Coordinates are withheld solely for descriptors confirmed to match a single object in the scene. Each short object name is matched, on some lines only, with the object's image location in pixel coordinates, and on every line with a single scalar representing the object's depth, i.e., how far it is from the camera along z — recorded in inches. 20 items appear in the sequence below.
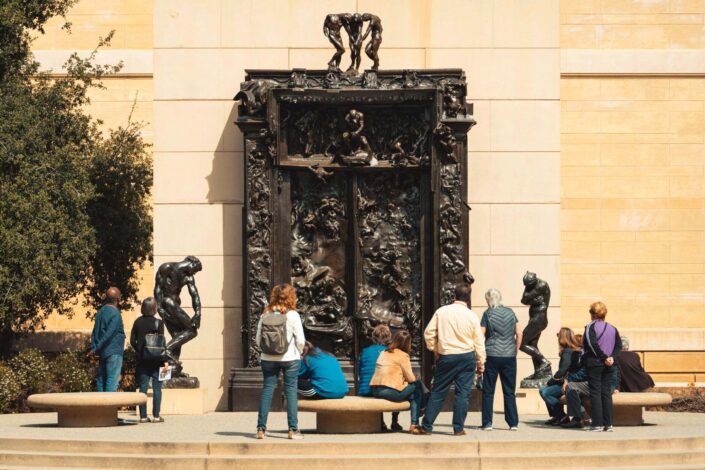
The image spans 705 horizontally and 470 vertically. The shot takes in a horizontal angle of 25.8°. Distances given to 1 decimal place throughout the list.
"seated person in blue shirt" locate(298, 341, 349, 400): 781.9
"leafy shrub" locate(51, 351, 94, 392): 1099.9
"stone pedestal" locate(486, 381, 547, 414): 960.4
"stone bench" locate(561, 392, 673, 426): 831.1
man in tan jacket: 774.5
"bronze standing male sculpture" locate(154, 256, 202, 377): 952.9
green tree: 1157.1
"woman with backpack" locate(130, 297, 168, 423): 867.4
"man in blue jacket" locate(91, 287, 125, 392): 865.5
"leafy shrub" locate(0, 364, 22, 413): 1058.7
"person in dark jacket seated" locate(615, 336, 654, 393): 872.9
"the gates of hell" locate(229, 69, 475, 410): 979.3
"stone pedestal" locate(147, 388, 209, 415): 954.7
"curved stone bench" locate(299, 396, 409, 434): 768.9
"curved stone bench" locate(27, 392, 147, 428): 817.5
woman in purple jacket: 799.1
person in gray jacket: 805.2
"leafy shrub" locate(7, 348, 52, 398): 1092.5
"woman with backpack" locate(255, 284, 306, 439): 742.5
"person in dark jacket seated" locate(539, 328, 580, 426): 829.8
